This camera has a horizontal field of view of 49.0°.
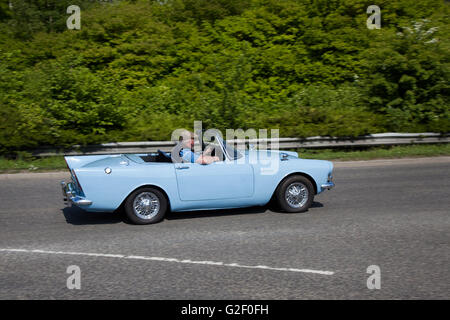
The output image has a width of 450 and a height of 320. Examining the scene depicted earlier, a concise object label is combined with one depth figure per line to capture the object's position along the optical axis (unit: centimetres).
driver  782
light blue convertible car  739
